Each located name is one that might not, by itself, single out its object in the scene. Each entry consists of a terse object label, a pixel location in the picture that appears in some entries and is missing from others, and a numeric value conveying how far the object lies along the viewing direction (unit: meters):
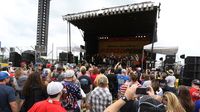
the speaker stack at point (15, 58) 17.80
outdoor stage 20.89
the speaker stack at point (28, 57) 18.88
